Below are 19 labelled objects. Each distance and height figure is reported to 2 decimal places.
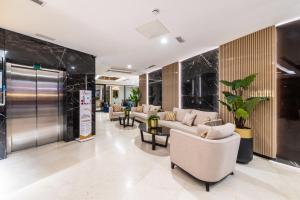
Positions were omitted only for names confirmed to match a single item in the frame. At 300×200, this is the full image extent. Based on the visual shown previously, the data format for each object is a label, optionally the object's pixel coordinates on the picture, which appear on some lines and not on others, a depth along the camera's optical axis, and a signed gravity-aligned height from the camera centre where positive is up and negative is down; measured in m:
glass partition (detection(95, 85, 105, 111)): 12.84 +0.28
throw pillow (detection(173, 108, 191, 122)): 5.41 -0.51
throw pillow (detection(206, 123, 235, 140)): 2.28 -0.52
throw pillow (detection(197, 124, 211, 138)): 2.42 -0.52
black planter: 3.09 -1.06
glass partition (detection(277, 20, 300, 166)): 3.21 +0.16
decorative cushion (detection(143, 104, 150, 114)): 7.83 -0.46
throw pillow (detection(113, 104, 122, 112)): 8.45 -0.48
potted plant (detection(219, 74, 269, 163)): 3.09 -0.29
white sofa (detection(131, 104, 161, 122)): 7.23 -0.69
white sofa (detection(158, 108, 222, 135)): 4.14 -0.63
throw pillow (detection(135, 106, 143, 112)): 8.25 -0.52
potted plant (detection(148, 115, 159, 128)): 4.23 -0.62
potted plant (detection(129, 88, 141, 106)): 9.59 +0.23
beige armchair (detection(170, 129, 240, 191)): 2.17 -0.89
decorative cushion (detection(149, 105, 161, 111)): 7.14 -0.42
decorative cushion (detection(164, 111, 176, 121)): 5.57 -0.63
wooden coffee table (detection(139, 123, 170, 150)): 3.83 -0.86
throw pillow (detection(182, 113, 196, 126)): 4.71 -0.62
